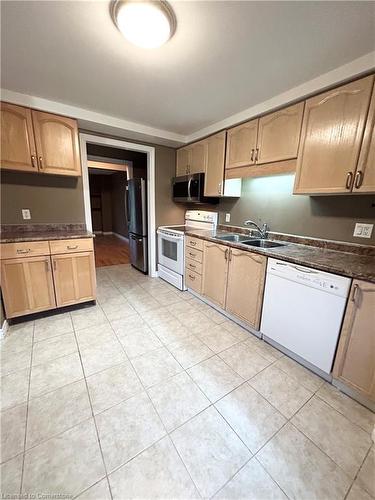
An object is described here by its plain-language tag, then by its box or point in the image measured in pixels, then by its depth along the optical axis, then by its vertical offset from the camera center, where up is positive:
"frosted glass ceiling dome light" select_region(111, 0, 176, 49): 1.08 +1.03
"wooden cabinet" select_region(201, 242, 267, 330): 1.98 -0.77
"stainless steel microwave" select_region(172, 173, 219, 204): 2.99 +0.27
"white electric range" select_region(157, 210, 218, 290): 3.05 -0.59
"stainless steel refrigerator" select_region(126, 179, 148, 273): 3.43 -0.28
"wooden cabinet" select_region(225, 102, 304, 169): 1.88 +0.72
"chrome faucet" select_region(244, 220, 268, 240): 2.45 -0.25
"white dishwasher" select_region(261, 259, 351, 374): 1.44 -0.78
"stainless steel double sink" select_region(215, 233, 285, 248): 2.37 -0.38
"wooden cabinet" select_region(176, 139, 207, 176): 2.95 +0.74
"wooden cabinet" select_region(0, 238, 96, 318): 2.04 -0.78
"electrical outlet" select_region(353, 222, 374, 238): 1.72 -0.15
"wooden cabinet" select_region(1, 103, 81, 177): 2.03 +0.63
